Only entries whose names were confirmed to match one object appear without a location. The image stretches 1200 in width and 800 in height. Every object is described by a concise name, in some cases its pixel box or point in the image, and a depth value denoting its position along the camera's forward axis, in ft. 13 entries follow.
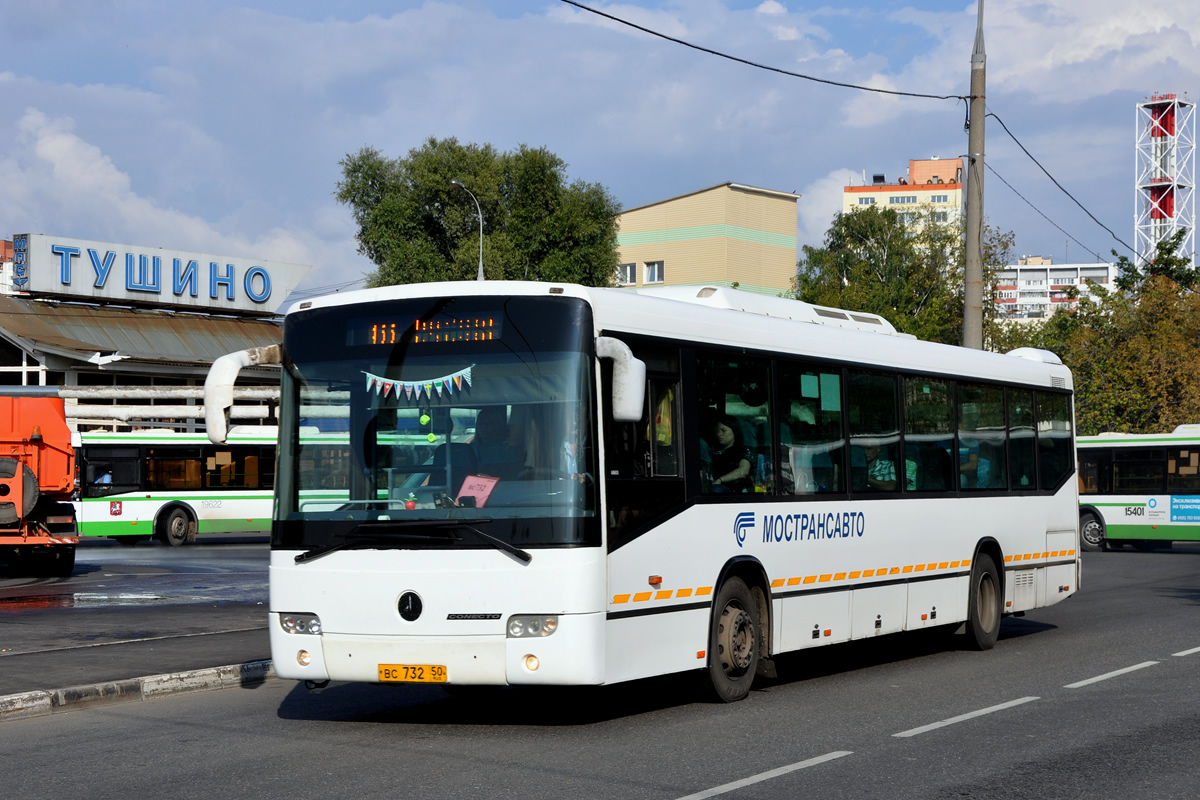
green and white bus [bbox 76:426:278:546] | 115.44
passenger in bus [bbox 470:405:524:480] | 28.94
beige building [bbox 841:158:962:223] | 523.70
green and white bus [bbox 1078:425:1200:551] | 113.80
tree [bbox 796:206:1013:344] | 193.06
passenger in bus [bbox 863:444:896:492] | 40.70
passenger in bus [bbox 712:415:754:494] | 33.94
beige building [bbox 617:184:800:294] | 251.80
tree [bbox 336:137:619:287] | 199.93
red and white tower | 420.36
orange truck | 75.77
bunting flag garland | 29.58
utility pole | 69.62
